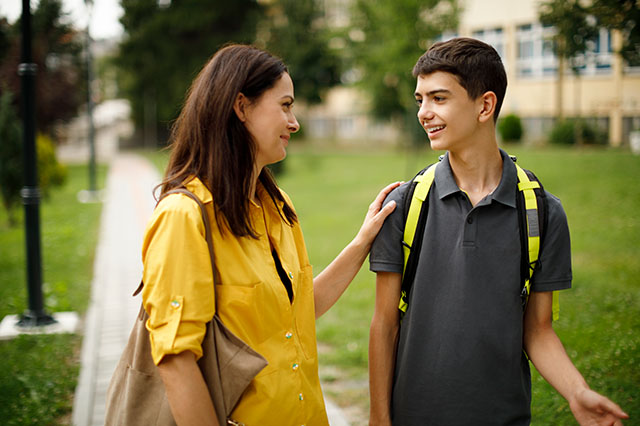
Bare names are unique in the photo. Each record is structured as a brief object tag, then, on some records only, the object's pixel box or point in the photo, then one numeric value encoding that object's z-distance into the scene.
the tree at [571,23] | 6.40
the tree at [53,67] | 27.38
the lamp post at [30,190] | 6.59
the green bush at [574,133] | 24.16
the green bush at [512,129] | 28.06
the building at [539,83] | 26.25
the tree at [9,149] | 13.12
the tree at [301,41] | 39.31
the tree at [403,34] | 25.77
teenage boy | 2.21
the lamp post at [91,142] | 20.52
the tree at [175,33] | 38.03
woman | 1.91
